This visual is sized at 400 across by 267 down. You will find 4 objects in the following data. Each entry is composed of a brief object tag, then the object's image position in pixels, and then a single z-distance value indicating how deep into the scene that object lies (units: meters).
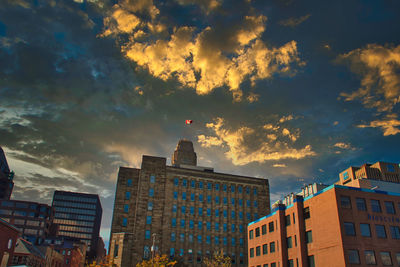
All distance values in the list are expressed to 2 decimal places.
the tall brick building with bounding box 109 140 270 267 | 79.88
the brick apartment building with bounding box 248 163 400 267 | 44.69
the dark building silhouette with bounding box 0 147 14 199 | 172.12
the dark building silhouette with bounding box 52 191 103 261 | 186.88
